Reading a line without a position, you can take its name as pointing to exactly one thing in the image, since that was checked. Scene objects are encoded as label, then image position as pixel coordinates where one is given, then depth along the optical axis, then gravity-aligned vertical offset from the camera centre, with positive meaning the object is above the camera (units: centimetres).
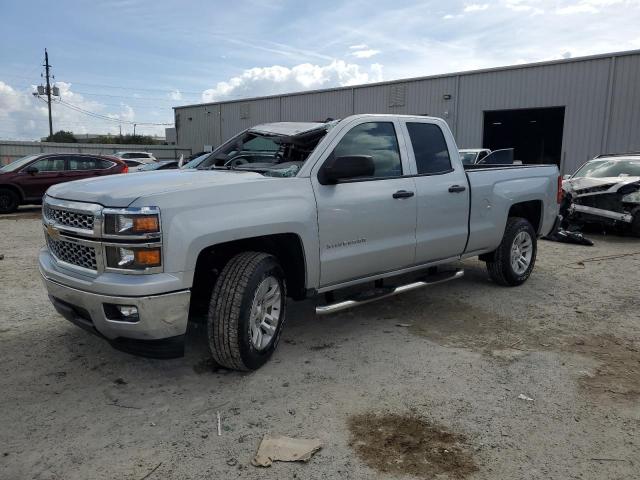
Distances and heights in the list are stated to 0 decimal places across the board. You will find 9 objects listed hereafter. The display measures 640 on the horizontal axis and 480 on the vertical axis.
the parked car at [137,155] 3107 -21
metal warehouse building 1959 +240
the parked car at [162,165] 1820 -46
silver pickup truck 330 -56
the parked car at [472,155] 1510 +5
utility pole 5341 +618
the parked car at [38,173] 1409 -62
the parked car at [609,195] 1015 -70
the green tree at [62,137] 5640 +154
